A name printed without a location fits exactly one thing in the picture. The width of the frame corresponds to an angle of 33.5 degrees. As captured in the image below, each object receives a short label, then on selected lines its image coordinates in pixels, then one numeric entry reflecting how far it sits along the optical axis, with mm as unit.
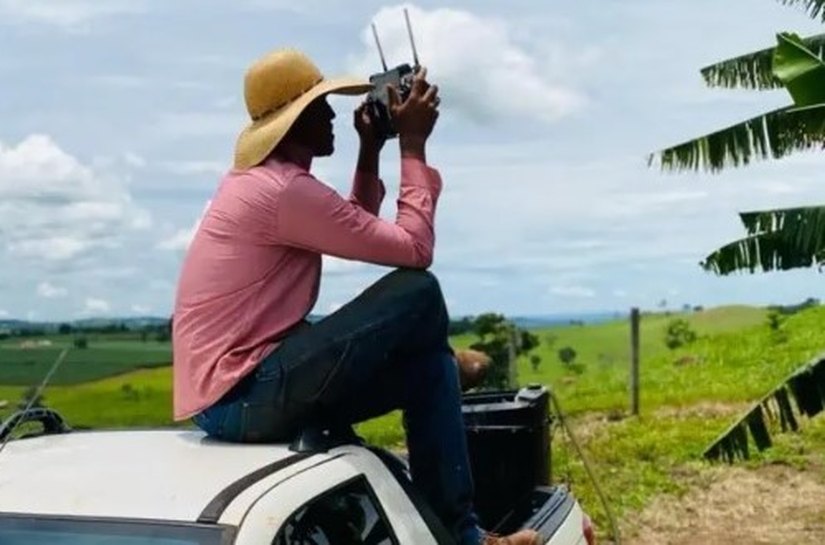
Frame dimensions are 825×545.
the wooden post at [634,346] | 15977
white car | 2859
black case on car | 4660
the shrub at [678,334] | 26594
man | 3660
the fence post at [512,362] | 12947
